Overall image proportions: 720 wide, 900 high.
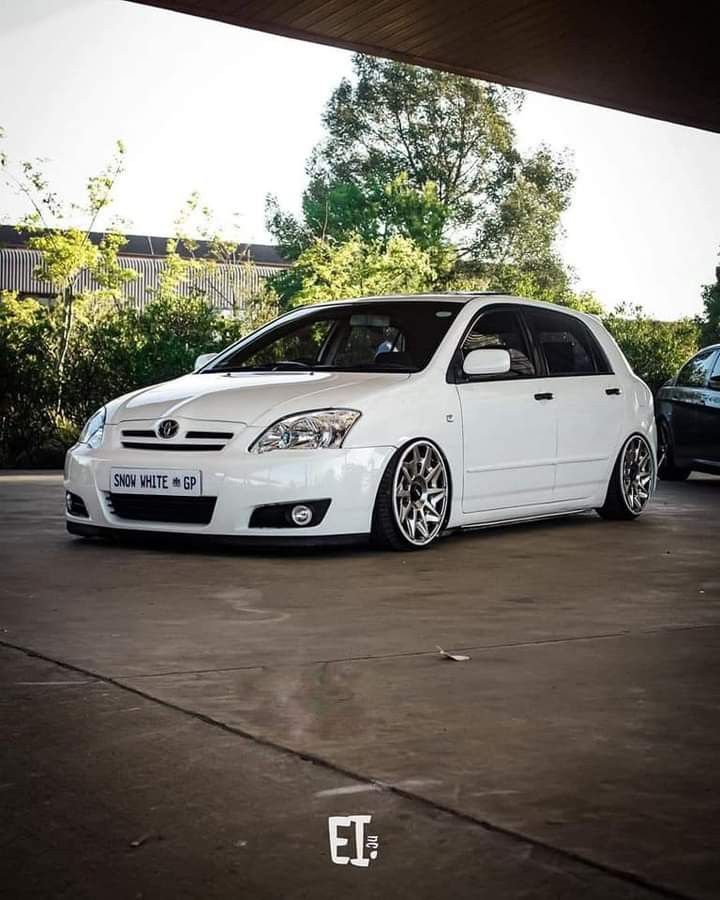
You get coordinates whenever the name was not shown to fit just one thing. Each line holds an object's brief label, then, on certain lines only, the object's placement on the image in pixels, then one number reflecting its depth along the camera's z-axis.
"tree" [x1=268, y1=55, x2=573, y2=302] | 59.59
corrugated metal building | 34.16
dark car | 14.84
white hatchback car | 8.60
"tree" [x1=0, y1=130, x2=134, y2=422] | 27.89
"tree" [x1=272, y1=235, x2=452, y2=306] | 34.12
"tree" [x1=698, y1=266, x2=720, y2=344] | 43.06
